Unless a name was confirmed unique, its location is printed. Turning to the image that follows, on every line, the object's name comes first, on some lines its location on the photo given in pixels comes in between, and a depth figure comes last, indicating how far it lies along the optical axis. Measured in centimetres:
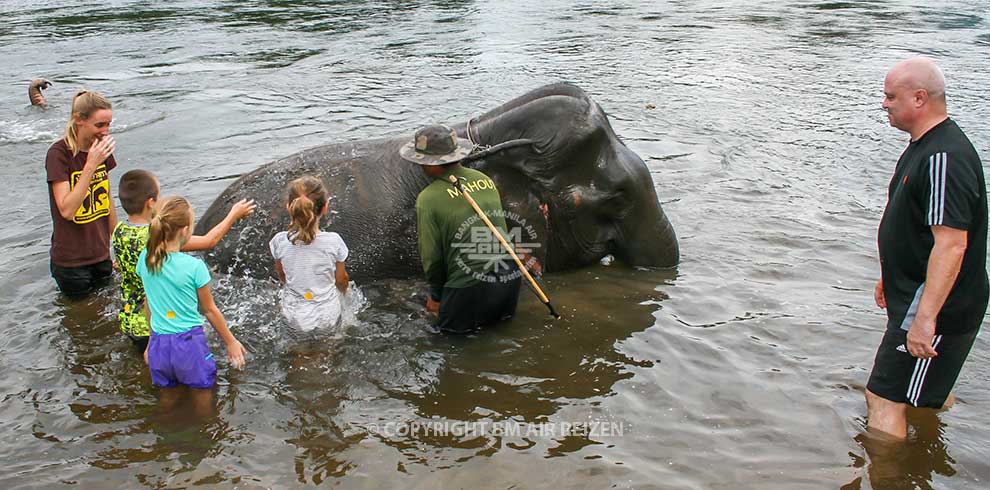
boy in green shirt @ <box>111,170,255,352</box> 507
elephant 639
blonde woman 566
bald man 407
